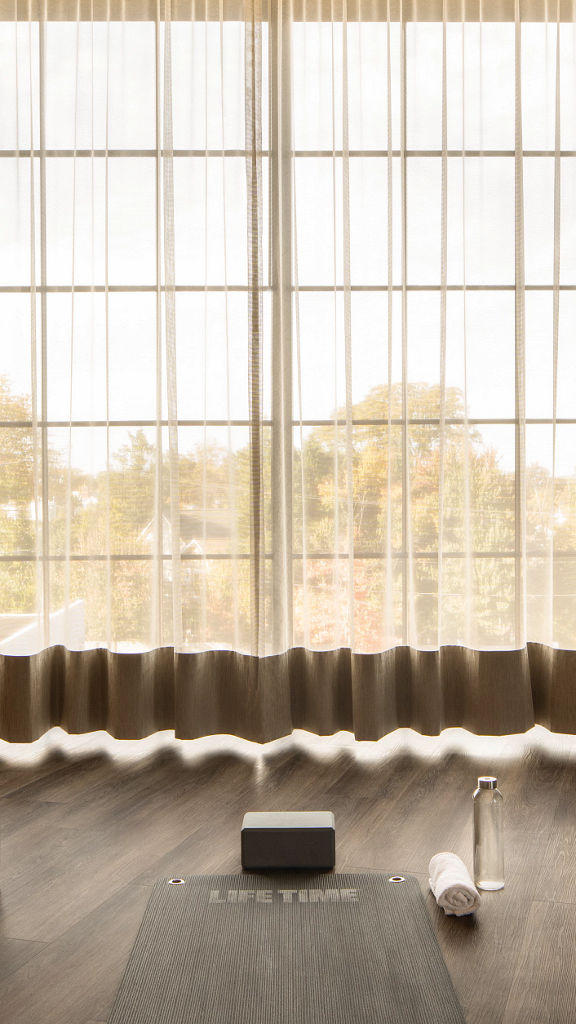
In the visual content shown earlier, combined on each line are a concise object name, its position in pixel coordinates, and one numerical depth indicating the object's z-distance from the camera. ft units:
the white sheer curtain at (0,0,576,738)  9.12
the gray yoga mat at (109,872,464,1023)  4.66
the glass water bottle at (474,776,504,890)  6.01
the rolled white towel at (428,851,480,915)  5.70
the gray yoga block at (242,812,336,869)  6.35
